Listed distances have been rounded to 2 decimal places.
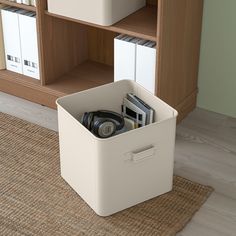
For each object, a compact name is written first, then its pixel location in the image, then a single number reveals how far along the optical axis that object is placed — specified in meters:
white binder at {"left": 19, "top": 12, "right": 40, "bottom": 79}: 2.78
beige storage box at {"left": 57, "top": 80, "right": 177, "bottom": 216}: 2.09
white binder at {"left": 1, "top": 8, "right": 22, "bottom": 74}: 2.84
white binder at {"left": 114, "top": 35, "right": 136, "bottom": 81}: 2.54
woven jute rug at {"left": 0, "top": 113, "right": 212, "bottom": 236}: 2.12
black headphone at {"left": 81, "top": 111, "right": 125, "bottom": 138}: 2.22
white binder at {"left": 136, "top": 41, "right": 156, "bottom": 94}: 2.48
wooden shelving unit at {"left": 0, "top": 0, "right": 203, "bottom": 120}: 2.46
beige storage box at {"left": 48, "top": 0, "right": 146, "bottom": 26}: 2.45
